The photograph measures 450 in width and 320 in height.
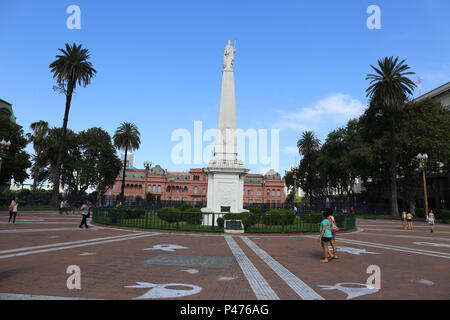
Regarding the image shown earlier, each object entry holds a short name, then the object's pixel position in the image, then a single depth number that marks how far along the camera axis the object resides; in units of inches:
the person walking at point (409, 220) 791.3
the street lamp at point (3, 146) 909.4
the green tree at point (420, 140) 1346.0
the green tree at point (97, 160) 1861.0
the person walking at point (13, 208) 660.7
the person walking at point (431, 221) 722.7
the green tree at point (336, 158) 1736.8
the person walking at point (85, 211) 602.4
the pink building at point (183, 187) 3444.9
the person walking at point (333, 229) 331.3
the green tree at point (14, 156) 1456.7
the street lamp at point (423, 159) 1013.9
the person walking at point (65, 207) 1121.7
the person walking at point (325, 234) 325.4
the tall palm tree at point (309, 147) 2334.6
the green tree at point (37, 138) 1847.9
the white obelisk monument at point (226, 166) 725.3
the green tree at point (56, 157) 1768.0
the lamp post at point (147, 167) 2042.9
